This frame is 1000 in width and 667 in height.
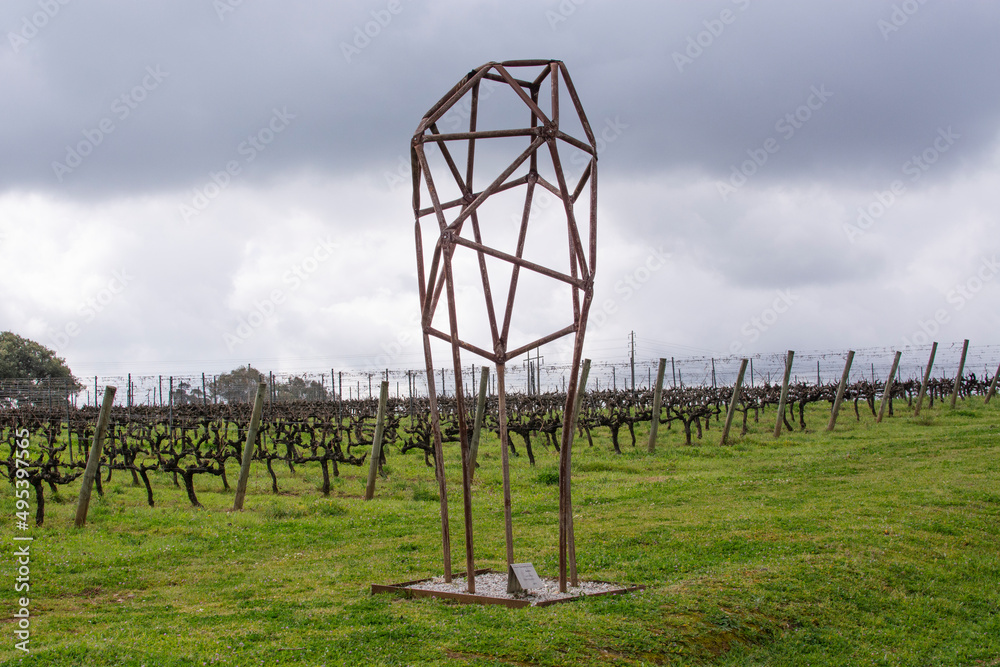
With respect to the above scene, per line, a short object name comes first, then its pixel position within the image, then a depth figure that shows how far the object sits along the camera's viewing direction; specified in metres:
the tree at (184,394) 44.09
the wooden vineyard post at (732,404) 21.39
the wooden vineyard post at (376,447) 14.11
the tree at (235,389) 46.81
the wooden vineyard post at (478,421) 15.77
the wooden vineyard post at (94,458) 11.14
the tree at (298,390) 53.19
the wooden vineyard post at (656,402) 20.66
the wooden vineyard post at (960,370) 30.53
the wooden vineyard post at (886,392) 26.36
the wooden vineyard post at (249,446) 12.70
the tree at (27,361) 57.69
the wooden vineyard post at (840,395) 24.42
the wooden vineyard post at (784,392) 22.72
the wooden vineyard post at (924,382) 27.87
